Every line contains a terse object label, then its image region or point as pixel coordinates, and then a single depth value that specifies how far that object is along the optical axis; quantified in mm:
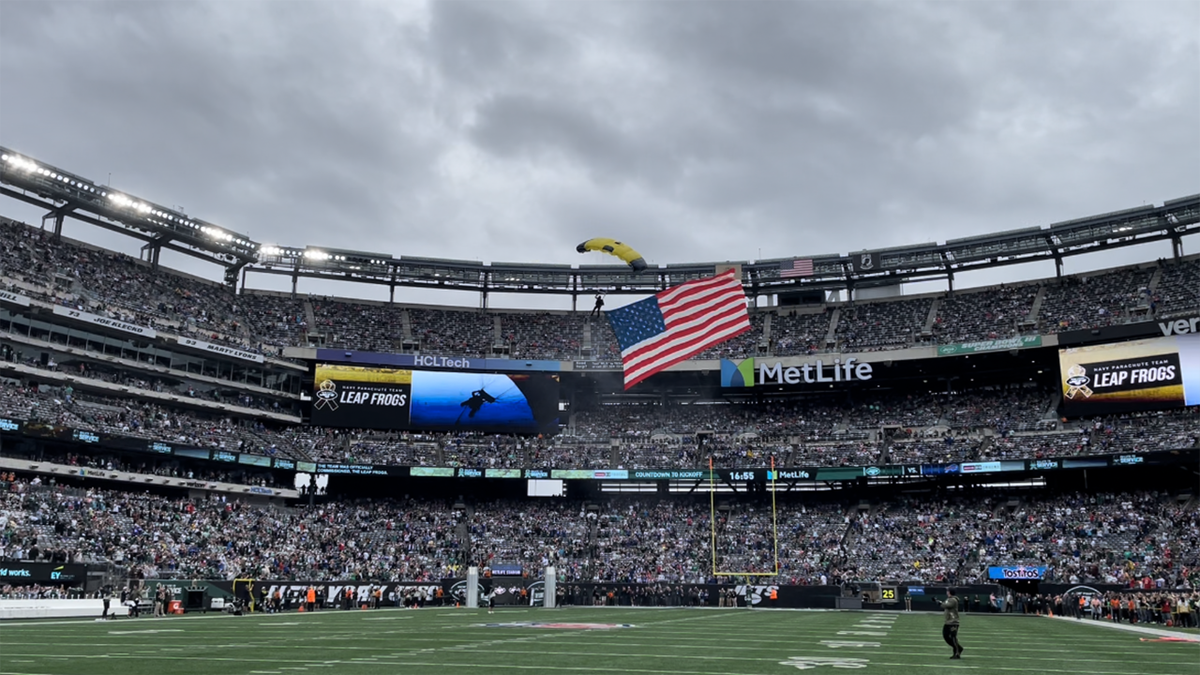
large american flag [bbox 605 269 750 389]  36406
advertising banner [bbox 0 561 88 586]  38344
